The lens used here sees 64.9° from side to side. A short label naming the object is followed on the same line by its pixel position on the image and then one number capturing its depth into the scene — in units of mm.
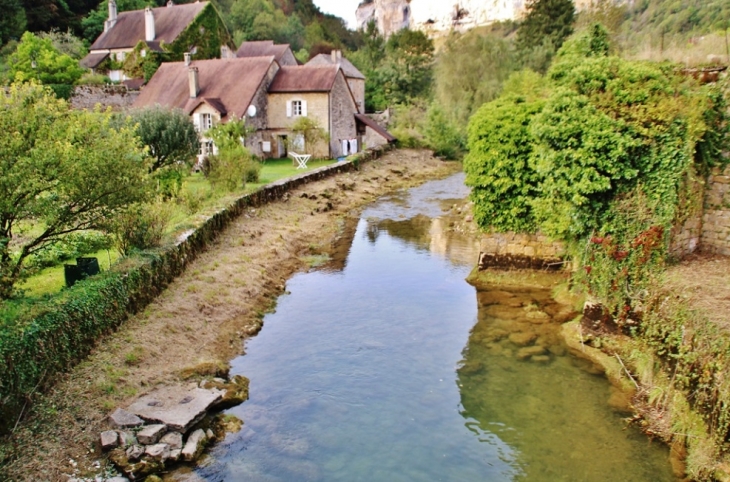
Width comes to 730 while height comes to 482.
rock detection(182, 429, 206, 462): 8852
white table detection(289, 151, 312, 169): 34294
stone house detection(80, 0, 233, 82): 49938
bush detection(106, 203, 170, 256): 12906
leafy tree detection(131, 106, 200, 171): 24453
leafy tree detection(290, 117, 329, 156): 37091
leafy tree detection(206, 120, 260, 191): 24078
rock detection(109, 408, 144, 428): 8945
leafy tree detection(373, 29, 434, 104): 61688
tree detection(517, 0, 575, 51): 54531
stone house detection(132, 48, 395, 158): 36500
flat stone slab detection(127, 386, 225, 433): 9227
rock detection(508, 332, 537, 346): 13252
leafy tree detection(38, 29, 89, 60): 54750
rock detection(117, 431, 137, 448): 8617
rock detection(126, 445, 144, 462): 8438
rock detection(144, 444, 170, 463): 8617
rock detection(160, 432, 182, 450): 8906
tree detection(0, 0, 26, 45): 54469
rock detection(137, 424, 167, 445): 8789
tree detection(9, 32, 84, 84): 43812
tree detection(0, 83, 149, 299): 10305
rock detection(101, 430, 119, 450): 8477
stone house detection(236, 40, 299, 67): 54562
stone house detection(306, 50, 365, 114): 53406
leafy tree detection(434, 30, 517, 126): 48656
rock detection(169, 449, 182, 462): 8719
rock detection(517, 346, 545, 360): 12591
